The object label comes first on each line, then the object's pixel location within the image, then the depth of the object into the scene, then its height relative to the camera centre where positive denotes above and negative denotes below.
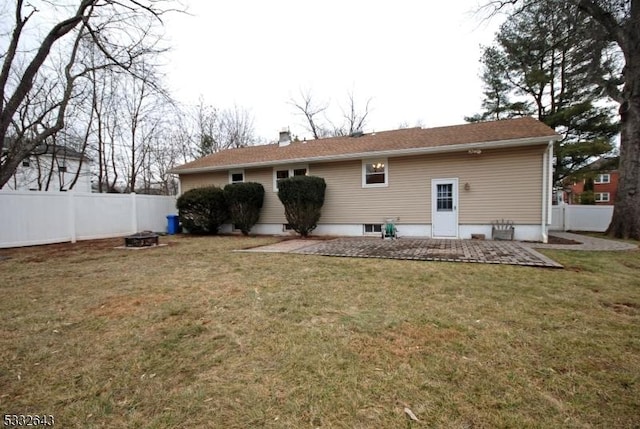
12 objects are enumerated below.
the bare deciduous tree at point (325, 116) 24.00 +7.55
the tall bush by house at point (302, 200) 10.71 +0.21
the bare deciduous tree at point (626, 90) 9.38 +3.77
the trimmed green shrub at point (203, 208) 12.35 -0.07
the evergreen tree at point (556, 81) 11.14 +5.84
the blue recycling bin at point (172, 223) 13.65 -0.77
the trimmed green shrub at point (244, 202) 11.96 +0.17
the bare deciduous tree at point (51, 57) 8.34 +5.59
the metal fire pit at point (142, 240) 9.27 -1.04
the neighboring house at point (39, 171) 15.98 +2.35
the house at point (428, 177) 8.96 +0.93
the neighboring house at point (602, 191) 30.15 +1.18
